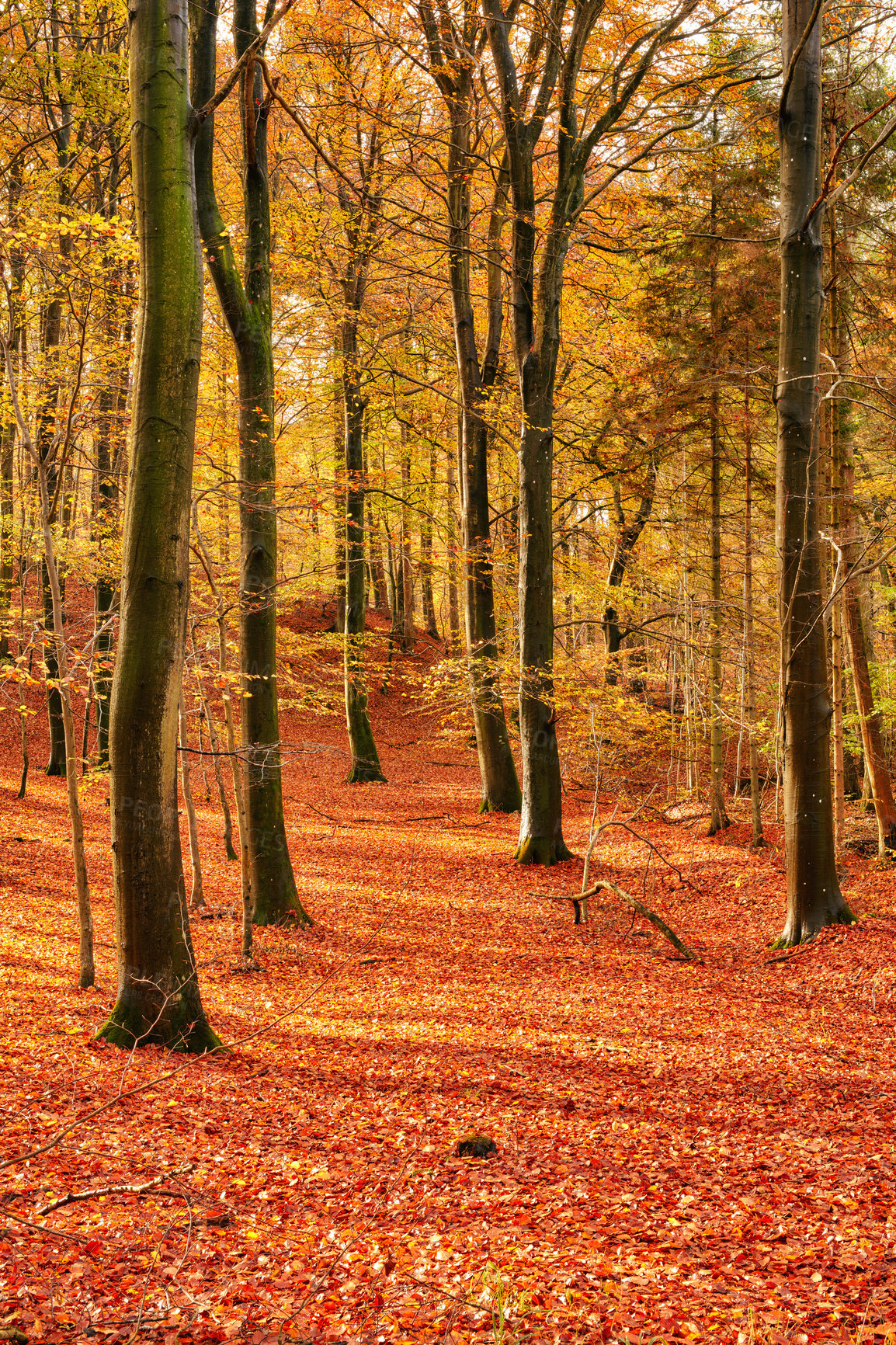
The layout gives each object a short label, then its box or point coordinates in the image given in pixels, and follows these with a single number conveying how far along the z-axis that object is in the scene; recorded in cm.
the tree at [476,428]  1233
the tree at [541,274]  1081
